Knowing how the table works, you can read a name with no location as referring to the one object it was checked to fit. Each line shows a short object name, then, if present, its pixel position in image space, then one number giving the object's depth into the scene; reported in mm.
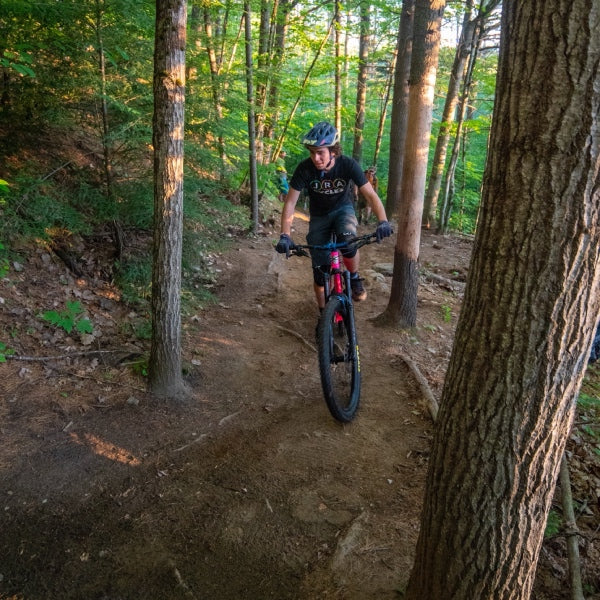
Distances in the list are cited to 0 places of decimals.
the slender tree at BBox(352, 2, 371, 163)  16016
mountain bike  3875
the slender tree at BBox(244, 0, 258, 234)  9219
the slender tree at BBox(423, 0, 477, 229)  11992
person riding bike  4312
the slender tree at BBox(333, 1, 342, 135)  13625
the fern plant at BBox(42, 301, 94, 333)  4422
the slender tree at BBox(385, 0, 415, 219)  11750
